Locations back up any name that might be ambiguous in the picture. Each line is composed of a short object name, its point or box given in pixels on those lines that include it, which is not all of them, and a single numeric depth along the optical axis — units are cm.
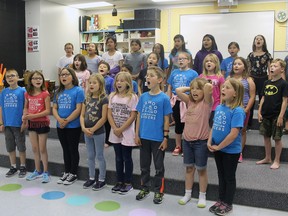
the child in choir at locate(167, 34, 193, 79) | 396
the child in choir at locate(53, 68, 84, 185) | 304
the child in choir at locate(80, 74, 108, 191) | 289
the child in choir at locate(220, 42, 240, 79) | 382
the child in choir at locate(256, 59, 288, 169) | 292
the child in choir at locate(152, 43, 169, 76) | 410
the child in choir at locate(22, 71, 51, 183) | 313
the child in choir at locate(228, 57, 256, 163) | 302
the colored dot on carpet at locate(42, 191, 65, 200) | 280
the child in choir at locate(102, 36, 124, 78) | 411
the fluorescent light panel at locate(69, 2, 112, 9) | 747
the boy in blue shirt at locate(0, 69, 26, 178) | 327
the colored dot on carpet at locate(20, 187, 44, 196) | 288
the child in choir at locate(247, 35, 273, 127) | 374
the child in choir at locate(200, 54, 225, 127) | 295
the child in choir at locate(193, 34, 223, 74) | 386
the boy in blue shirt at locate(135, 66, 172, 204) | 261
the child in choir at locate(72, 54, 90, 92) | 371
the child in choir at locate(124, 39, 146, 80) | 409
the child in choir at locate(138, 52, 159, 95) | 392
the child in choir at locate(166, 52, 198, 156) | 313
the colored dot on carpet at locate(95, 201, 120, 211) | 256
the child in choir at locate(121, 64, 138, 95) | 362
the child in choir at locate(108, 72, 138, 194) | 278
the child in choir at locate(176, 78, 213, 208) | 248
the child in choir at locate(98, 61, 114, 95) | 359
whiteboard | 677
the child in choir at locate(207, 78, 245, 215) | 230
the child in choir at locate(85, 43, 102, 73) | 421
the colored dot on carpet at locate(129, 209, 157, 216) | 245
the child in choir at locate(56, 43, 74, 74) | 504
